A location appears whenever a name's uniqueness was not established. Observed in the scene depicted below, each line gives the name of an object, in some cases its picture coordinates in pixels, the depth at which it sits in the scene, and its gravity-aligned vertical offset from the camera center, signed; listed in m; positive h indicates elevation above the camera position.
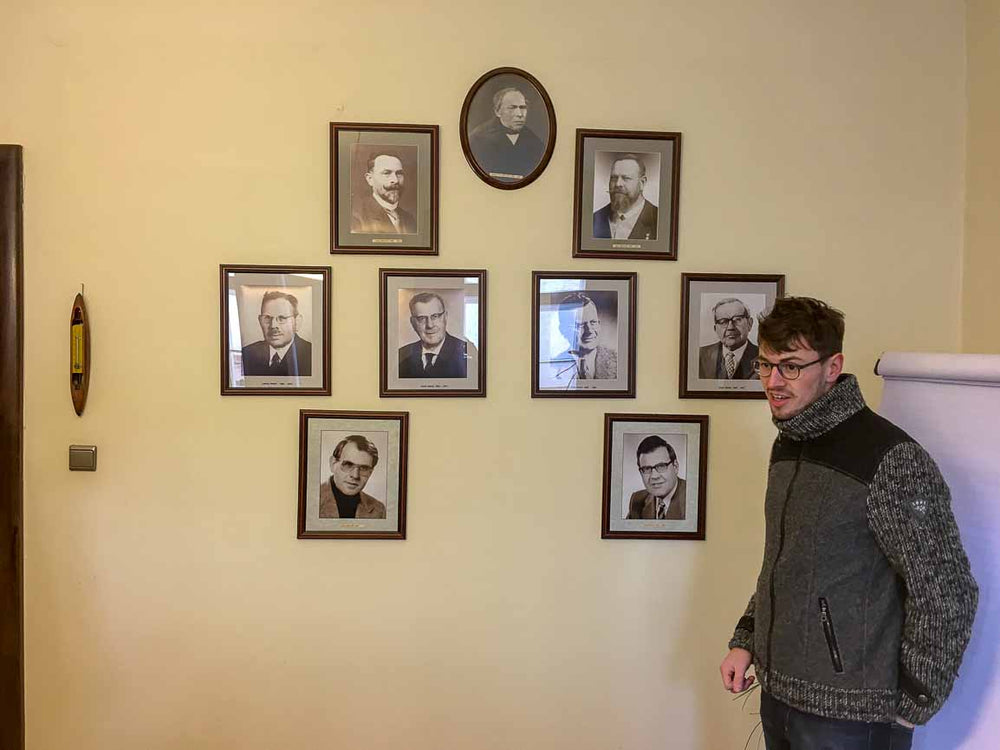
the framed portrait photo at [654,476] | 2.15 -0.34
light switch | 2.07 -0.30
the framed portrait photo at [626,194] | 2.13 +0.49
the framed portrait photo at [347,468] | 2.11 -0.32
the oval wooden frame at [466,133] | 2.10 +0.65
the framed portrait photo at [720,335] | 2.16 +0.09
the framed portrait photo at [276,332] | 2.09 +0.07
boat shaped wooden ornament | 2.04 +0.00
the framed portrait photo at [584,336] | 2.13 +0.07
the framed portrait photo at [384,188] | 2.09 +0.49
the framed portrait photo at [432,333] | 2.11 +0.07
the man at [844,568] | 1.34 -0.39
